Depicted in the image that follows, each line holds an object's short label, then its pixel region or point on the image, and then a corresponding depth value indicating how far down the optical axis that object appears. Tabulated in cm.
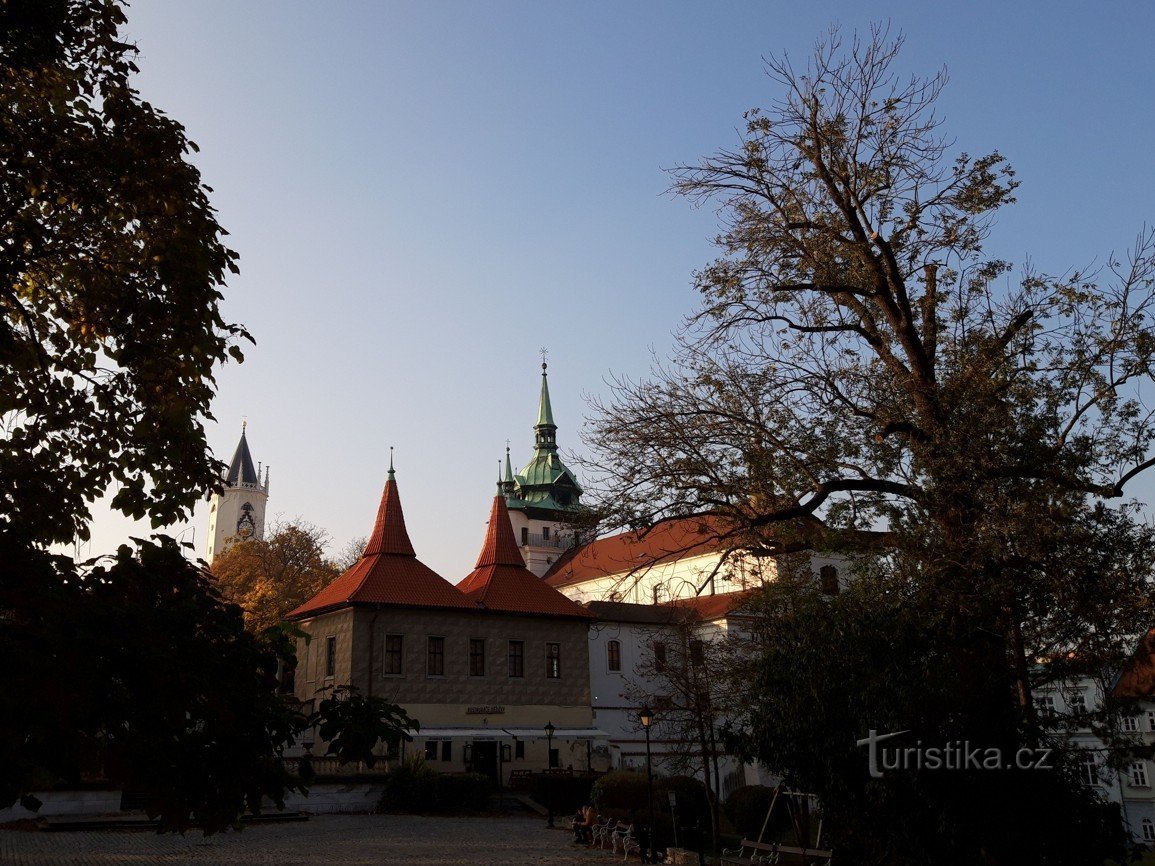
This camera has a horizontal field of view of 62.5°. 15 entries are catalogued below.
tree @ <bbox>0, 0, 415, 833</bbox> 749
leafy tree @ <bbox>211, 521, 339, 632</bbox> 4506
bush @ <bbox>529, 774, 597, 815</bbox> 3031
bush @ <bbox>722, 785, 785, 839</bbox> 2502
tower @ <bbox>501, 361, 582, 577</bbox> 8150
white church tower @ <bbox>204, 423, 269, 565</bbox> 11556
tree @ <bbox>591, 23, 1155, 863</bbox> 1265
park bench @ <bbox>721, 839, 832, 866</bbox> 1430
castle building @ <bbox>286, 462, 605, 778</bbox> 3547
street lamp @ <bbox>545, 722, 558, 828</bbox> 2787
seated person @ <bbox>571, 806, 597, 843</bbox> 2158
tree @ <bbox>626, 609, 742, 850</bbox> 2555
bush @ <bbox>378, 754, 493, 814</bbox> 2903
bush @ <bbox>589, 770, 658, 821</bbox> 2591
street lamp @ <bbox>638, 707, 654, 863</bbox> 2083
